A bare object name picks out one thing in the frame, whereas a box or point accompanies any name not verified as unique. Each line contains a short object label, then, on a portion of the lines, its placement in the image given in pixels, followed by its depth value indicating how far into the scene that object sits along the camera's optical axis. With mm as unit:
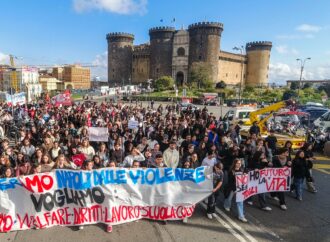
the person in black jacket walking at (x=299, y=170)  6969
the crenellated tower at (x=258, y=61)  88188
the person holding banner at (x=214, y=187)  5879
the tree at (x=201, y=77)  67750
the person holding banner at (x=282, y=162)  6695
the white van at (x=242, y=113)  16438
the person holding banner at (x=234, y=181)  5996
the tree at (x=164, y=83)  64188
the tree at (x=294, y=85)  97519
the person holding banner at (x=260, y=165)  6590
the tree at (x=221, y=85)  70312
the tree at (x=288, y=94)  52281
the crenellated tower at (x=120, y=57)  85500
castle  73312
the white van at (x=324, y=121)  16156
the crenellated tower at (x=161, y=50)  76312
